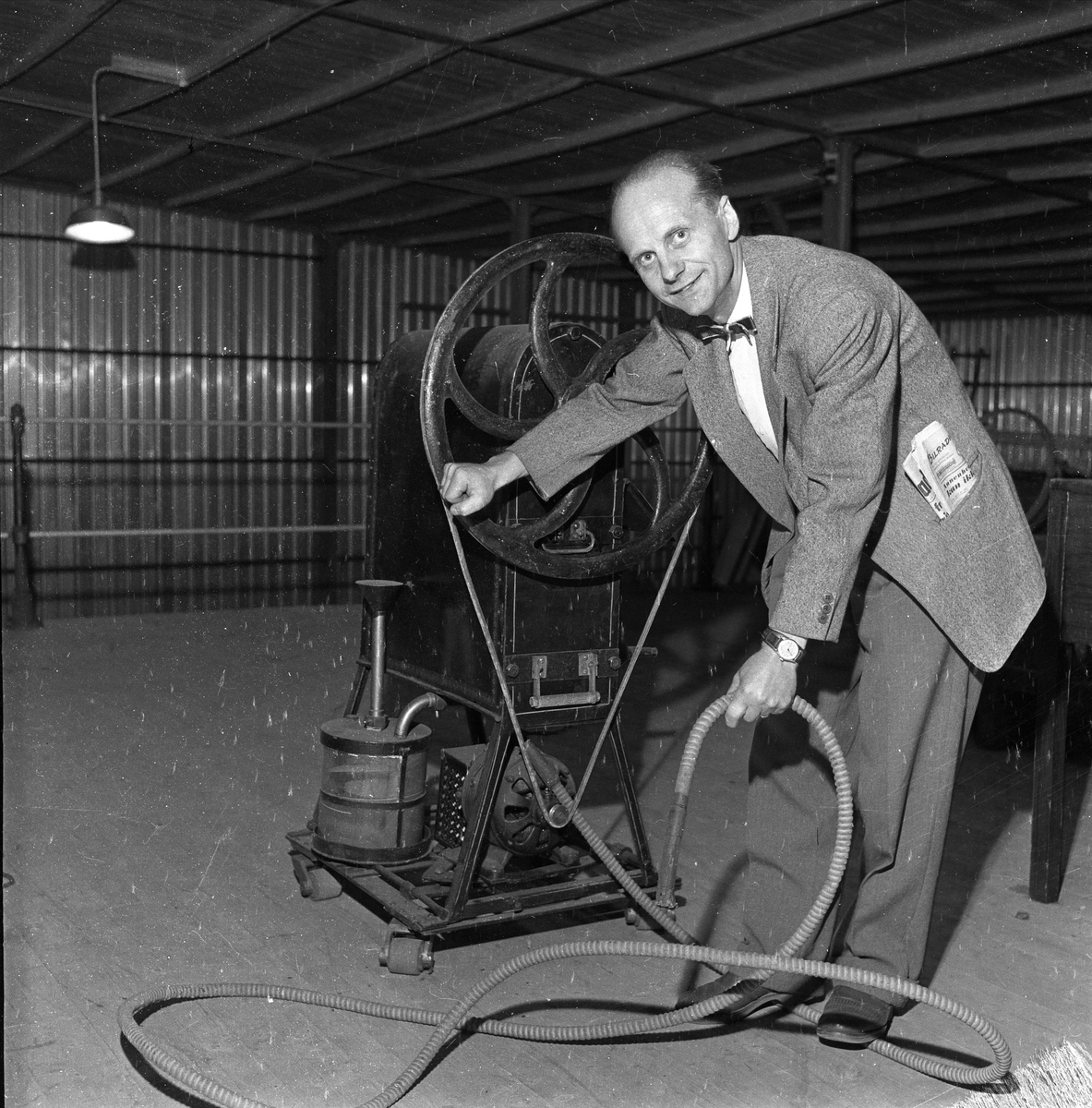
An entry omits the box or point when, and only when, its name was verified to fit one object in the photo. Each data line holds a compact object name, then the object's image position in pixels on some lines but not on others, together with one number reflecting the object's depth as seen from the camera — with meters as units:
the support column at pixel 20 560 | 6.50
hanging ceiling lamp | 4.98
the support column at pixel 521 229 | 8.38
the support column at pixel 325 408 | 12.62
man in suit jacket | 1.88
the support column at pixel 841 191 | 6.88
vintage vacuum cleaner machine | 2.60
